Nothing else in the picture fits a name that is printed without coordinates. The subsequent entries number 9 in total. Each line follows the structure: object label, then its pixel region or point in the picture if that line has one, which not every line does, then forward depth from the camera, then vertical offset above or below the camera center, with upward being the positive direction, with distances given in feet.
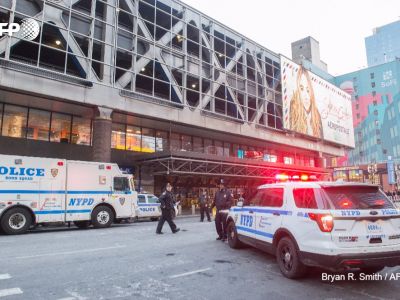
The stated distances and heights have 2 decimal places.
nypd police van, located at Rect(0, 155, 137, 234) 40.68 +0.42
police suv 16.26 -1.93
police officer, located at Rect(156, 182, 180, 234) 38.13 -1.59
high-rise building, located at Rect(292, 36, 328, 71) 269.03 +124.35
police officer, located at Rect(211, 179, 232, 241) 35.22 -0.63
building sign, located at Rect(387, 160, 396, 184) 171.94 +11.46
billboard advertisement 132.26 +41.19
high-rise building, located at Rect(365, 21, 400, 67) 533.96 +269.32
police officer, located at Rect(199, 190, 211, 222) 58.37 -2.13
